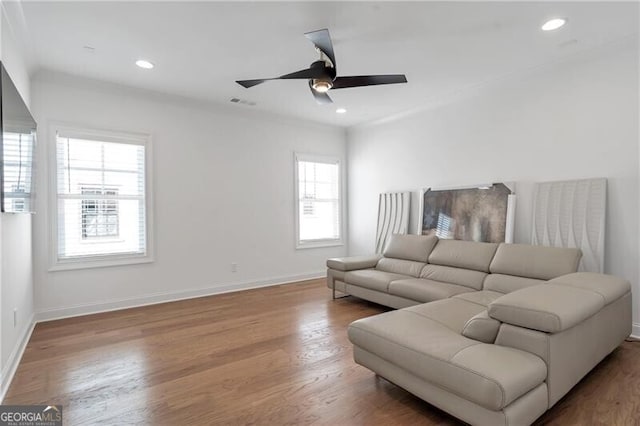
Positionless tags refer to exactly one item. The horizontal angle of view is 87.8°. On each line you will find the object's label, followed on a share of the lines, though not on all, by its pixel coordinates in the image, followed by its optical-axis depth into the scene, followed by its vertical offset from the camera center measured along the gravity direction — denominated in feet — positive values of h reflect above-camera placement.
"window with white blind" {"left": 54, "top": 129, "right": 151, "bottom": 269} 12.80 +0.62
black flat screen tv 6.97 +1.50
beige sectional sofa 5.42 -2.56
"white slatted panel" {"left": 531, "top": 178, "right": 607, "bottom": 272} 10.57 -0.27
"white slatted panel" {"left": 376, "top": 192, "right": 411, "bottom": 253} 17.08 -0.23
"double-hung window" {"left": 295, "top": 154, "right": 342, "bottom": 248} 19.27 +0.64
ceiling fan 8.51 +3.78
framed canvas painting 12.98 -0.12
